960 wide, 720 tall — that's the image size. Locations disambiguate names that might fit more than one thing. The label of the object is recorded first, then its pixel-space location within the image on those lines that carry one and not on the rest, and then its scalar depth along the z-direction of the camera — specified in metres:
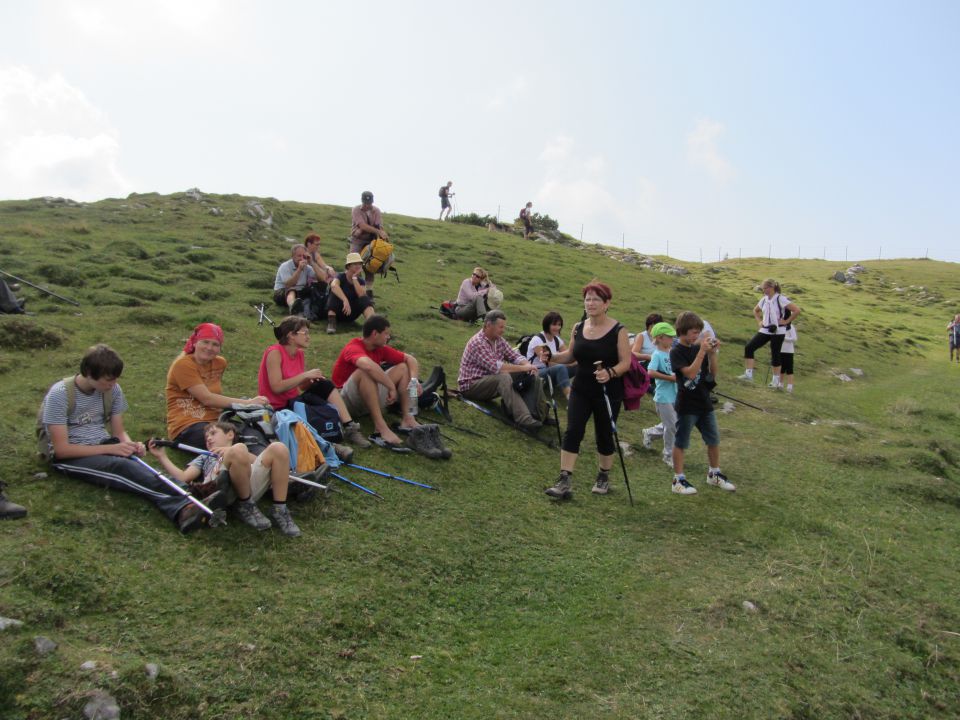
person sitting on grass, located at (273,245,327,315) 15.07
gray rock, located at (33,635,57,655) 4.22
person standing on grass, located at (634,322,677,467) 10.45
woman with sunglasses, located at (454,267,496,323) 18.09
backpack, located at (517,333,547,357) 13.06
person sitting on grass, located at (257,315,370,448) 8.26
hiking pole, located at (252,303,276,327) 14.63
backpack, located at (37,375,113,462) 6.40
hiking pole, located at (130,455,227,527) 5.98
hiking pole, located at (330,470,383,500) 7.48
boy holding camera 9.05
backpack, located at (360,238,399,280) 16.27
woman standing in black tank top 8.29
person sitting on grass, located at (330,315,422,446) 9.07
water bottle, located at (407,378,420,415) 9.55
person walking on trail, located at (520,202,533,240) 44.56
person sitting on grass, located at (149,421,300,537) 6.19
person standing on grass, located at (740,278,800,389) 17.22
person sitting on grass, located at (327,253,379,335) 14.53
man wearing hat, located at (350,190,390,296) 16.80
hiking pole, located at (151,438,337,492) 6.79
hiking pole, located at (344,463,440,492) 8.00
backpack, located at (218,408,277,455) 7.04
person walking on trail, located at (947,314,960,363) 32.72
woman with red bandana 7.65
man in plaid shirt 11.04
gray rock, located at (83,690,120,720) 3.89
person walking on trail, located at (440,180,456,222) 45.44
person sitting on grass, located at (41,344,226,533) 6.28
